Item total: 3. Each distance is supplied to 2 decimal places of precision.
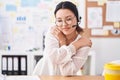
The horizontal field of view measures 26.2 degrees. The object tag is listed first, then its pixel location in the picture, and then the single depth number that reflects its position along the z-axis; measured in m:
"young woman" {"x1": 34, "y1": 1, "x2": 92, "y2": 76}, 1.53
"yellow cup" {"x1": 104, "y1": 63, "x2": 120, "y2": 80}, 1.00
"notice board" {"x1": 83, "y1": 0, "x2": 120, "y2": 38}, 3.22
